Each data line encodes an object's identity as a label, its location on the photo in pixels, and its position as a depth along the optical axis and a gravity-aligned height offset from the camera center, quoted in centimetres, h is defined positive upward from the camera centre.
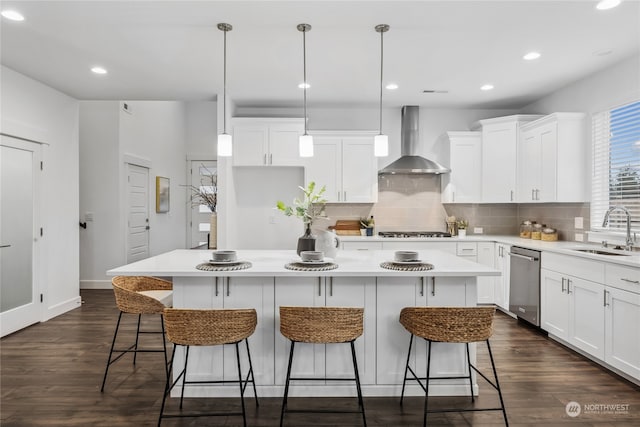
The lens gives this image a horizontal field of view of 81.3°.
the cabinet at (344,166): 493 +58
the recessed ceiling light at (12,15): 266 +141
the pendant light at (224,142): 285 +52
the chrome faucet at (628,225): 329 -13
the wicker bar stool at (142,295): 254 -64
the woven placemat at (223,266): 237 -37
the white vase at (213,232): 494 -30
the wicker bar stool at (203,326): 210 -66
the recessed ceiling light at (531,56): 335 +142
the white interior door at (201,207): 812 +5
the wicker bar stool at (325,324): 213 -66
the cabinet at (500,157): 471 +69
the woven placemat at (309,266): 236 -37
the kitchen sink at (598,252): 328 -38
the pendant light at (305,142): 284 +54
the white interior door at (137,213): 605 -6
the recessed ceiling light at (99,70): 374 +142
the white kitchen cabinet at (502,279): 439 -82
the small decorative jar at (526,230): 475 -26
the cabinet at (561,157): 407 +59
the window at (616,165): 351 +45
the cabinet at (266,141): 481 +89
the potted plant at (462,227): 492 -23
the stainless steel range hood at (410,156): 480 +73
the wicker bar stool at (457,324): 212 -65
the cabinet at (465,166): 499 +59
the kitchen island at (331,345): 255 -83
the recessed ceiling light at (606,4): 250 +140
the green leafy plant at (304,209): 271 +0
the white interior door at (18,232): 374 -25
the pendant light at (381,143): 287 +53
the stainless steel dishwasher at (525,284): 382 -80
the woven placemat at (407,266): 236 -37
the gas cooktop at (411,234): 484 -31
